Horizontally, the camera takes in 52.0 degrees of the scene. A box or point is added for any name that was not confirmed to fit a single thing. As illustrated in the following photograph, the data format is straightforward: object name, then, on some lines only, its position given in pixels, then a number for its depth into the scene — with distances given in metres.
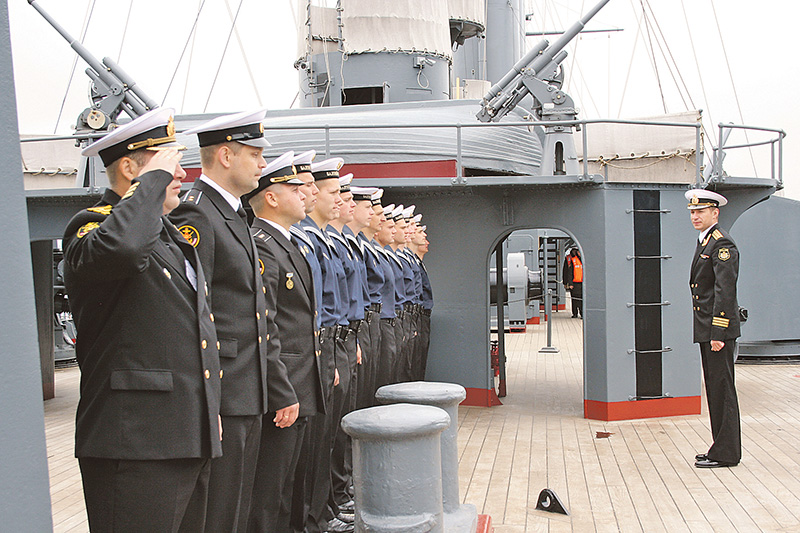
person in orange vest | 22.29
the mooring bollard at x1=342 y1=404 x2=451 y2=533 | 3.21
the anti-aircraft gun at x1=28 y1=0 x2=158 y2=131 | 9.73
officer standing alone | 5.46
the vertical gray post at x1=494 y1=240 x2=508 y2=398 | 8.80
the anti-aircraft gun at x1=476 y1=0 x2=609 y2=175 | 8.10
